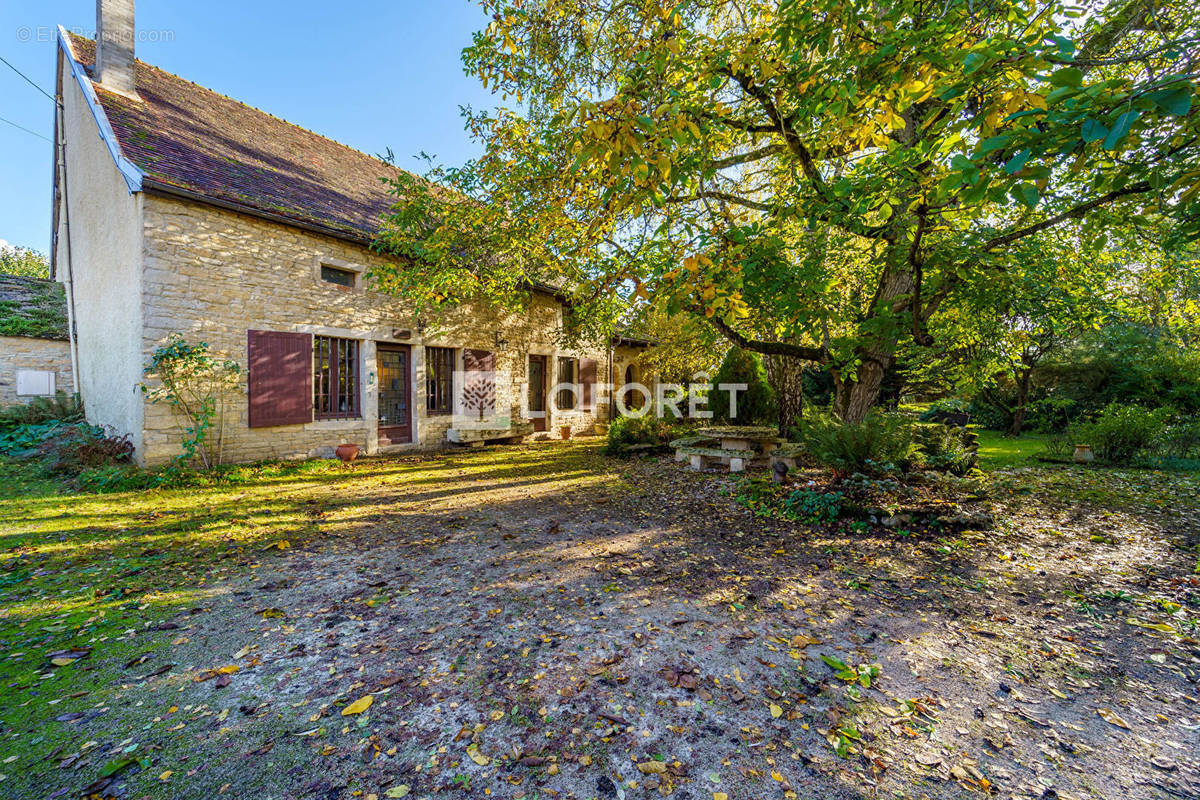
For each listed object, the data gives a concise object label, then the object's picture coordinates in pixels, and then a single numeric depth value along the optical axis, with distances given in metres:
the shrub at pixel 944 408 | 13.48
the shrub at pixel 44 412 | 8.36
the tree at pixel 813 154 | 2.34
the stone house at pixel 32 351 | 9.03
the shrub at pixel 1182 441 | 8.14
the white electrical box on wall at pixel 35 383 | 9.06
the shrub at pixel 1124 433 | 8.12
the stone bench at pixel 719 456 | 7.64
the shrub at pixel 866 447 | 5.20
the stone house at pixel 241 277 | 6.70
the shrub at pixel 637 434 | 9.88
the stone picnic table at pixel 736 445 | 7.70
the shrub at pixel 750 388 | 9.79
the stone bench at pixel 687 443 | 8.66
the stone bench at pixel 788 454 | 6.59
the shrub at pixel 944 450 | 6.28
